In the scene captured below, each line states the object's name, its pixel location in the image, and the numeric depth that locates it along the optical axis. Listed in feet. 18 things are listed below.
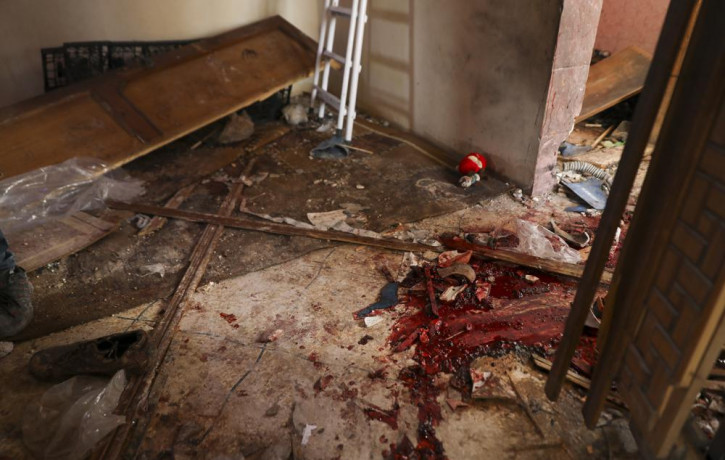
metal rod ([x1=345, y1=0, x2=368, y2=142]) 13.26
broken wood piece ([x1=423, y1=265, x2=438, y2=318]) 7.90
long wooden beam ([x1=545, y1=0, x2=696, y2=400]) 3.76
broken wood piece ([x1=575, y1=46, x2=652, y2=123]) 14.69
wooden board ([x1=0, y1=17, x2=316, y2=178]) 11.80
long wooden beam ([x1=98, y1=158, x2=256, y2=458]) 5.96
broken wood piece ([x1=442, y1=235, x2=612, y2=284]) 8.68
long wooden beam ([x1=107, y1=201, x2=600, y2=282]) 8.84
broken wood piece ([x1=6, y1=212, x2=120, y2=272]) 8.95
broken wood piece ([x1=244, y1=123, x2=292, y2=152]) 14.69
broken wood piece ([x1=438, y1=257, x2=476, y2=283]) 8.53
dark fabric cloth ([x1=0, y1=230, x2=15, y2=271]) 7.19
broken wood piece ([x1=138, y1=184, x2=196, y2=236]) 10.39
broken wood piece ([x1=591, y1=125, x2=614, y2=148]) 14.73
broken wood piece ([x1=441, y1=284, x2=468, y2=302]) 8.16
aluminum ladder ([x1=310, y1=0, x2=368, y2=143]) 13.35
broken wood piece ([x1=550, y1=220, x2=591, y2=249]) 9.84
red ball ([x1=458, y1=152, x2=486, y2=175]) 12.22
